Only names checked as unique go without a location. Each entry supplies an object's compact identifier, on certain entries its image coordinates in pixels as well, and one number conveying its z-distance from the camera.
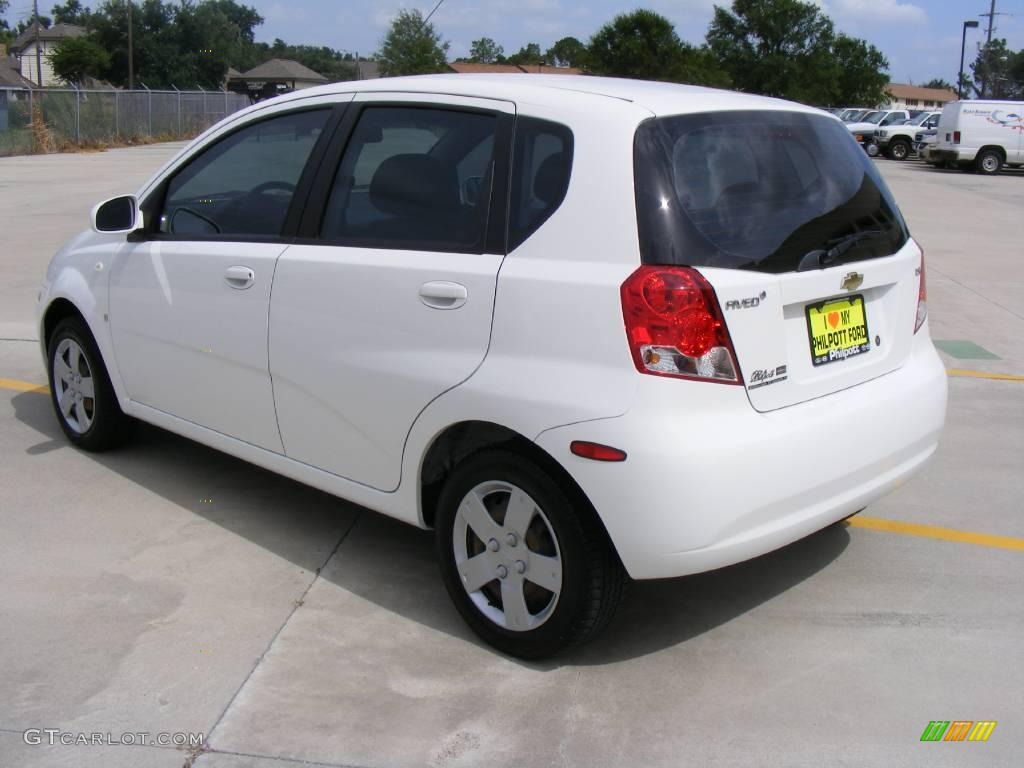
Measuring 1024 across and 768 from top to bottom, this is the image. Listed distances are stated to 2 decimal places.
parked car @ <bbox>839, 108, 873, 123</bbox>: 44.37
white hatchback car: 3.18
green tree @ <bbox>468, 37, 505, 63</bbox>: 133.00
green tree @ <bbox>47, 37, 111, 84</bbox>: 89.44
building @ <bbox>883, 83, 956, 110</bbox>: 140.59
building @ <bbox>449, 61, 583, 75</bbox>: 91.94
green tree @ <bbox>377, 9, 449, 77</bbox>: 50.31
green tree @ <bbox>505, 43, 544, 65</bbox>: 132.75
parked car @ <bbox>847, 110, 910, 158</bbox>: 40.41
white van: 31.66
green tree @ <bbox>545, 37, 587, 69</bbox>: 131.88
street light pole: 64.06
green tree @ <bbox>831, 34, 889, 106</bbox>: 81.50
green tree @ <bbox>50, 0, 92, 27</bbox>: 121.12
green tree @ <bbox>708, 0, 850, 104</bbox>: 77.75
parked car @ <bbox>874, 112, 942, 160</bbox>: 40.09
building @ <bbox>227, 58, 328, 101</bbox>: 93.82
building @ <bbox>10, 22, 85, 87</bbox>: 110.50
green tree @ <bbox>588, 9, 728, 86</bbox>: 77.25
